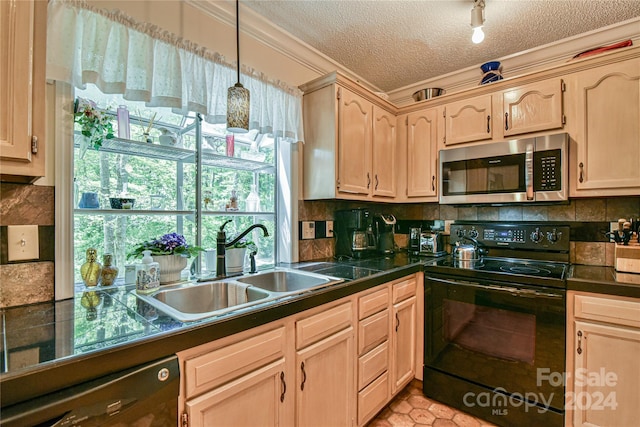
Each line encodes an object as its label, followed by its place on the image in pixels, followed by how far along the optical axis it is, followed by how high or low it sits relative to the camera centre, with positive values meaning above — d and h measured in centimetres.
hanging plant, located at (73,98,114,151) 131 +41
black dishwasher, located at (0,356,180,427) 65 -46
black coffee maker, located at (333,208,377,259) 231 -16
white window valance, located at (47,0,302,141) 117 +69
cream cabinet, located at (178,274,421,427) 98 -66
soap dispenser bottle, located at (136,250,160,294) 134 -30
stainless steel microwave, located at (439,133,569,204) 188 +29
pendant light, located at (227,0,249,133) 130 +46
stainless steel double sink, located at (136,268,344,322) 132 -39
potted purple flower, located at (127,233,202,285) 148 -20
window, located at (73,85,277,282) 143 +18
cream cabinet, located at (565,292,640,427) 146 -75
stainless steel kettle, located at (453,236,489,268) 209 -31
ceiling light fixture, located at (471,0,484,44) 169 +112
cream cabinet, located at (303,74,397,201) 203 +52
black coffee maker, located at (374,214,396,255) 258 -22
